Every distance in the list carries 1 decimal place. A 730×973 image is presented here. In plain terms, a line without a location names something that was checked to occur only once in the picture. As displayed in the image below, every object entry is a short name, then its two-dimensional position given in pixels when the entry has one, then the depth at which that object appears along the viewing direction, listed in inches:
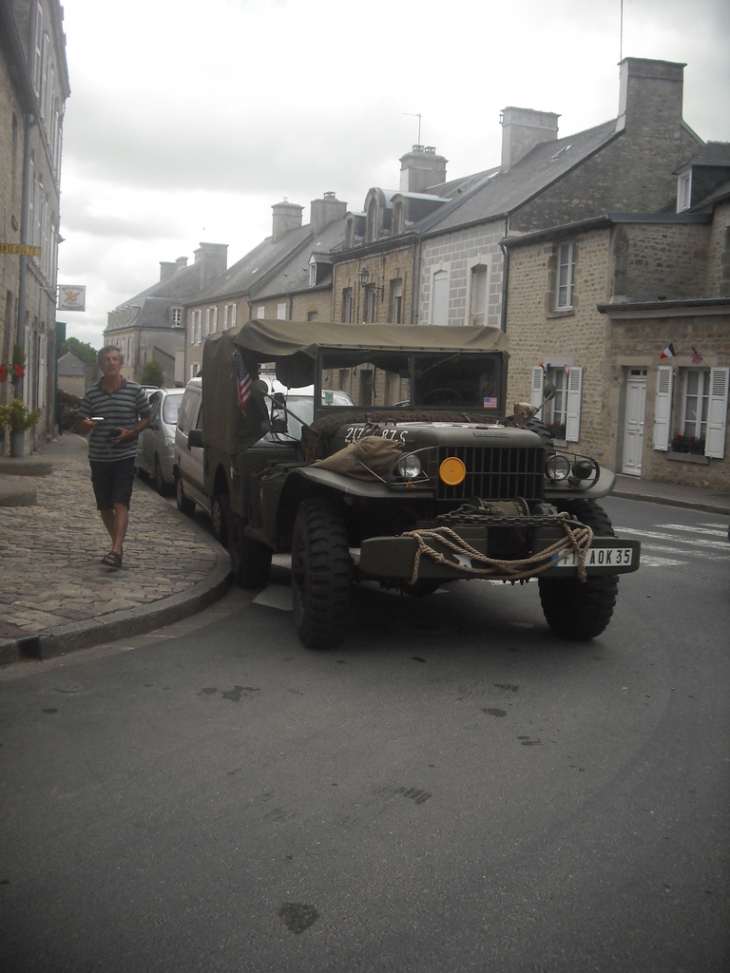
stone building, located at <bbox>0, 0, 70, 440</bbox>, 655.8
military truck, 223.0
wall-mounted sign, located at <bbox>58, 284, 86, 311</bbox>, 1109.1
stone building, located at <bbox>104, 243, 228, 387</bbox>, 3189.0
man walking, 308.5
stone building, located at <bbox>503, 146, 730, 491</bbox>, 812.0
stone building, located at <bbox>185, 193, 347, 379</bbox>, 1726.1
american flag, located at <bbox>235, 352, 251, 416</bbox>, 301.4
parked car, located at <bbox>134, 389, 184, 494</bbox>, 577.3
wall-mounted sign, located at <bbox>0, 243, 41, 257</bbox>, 378.2
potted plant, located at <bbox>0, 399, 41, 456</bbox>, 588.7
